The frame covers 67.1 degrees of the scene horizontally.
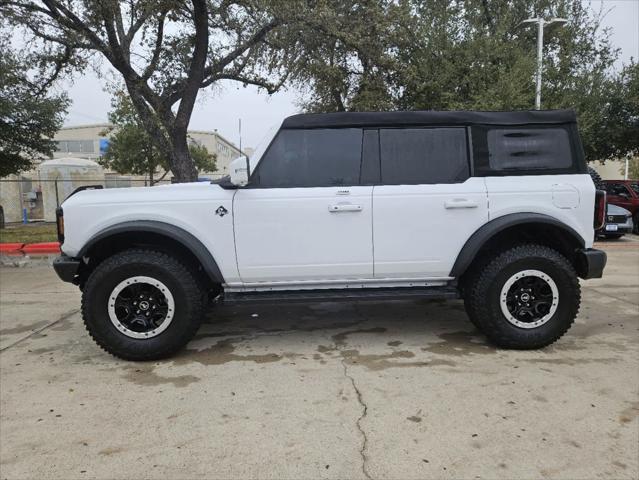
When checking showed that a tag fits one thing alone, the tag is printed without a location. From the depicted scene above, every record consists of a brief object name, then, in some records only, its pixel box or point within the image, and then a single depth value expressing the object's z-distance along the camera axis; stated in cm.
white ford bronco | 389
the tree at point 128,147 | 2102
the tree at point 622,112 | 1813
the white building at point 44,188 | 2067
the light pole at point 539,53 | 1363
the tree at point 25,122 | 1481
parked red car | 1495
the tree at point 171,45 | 1016
